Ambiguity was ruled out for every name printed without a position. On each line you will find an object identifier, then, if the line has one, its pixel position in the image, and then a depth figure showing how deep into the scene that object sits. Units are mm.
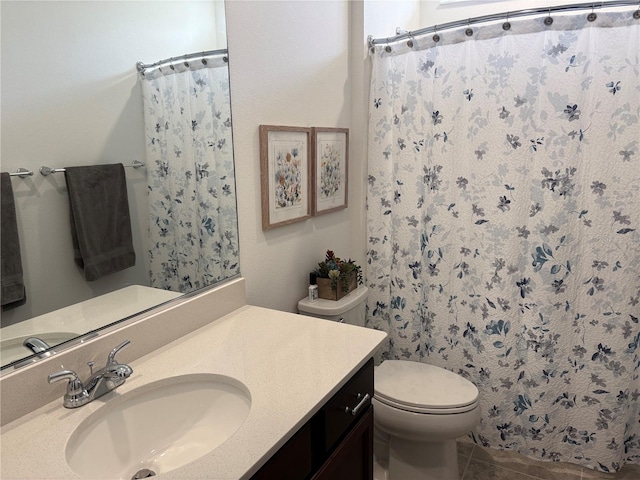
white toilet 1819
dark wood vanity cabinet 1034
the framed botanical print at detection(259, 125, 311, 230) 1783
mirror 1025
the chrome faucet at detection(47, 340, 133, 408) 1078
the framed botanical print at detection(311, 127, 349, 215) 2098
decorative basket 2072
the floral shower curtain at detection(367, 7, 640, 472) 1896
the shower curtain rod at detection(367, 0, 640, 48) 1780
